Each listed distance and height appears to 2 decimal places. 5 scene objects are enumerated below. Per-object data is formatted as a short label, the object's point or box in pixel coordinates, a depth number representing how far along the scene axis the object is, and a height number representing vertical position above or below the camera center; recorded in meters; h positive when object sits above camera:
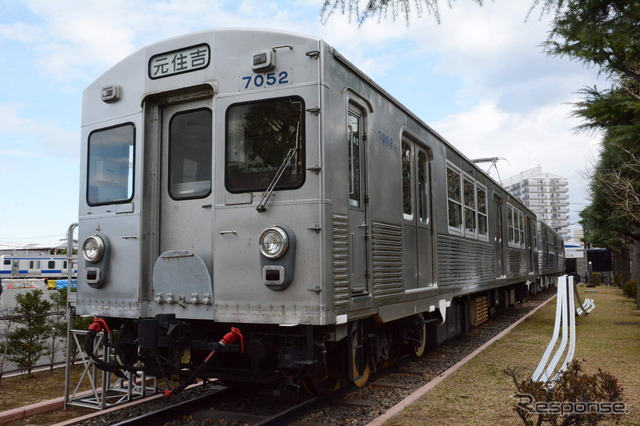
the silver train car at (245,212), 4.80 +0.53
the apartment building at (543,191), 140.50 +18.69
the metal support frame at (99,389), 6.03 -1.31
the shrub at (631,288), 21.95 -0.84
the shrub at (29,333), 8.00 -0.86
